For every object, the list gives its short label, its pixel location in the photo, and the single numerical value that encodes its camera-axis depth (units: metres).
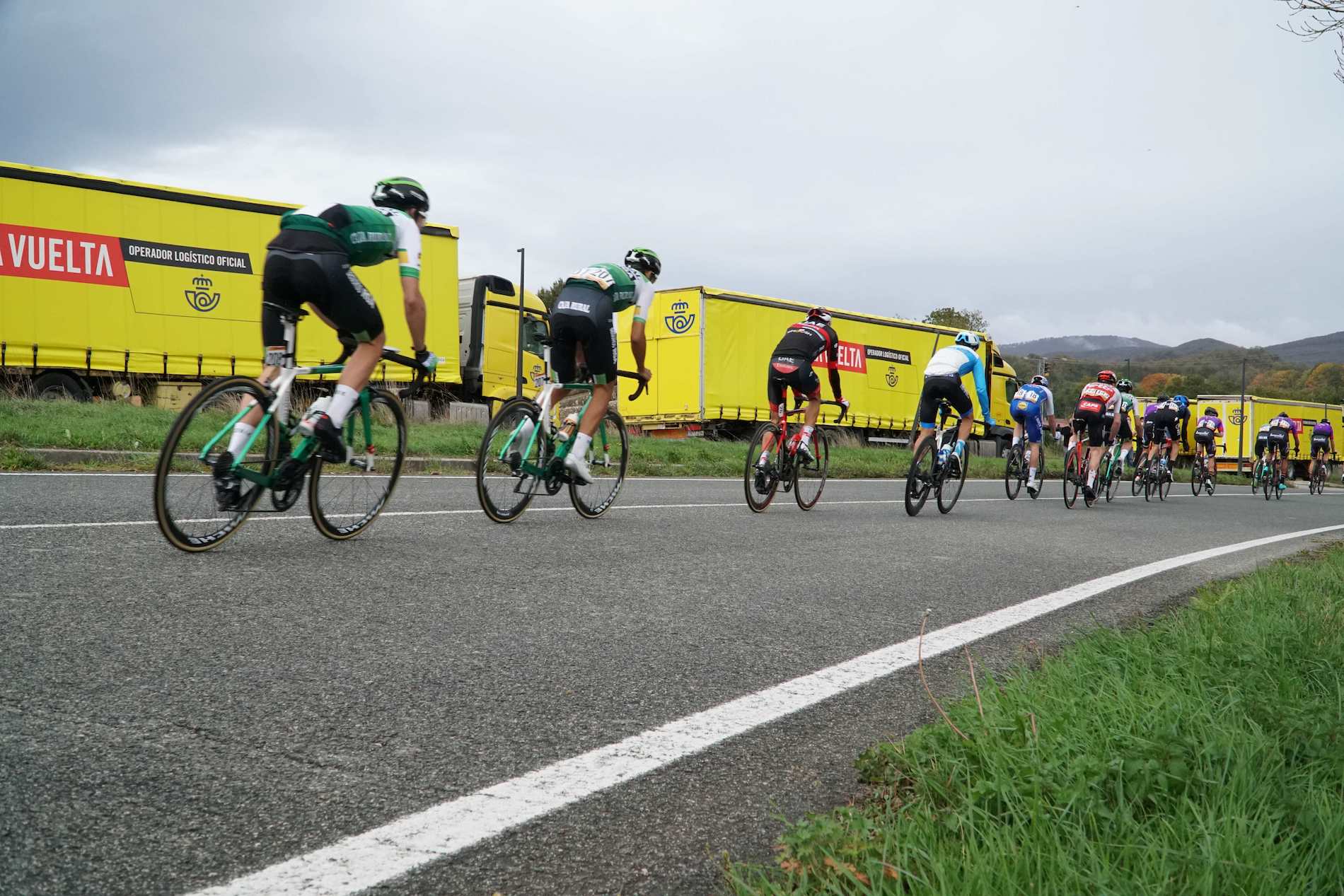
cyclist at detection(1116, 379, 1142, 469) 15.59
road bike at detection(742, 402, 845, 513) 9.69
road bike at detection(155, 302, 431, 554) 4.98
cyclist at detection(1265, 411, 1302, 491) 23.73
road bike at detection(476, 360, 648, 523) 7.11
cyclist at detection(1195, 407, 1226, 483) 22.61
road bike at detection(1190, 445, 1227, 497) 22.14
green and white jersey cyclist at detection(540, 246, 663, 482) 7.33
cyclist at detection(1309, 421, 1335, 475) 28.77
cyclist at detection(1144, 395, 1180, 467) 18.91
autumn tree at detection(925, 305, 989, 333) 82.00
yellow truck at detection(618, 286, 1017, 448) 24.38
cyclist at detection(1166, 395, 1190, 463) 19.61
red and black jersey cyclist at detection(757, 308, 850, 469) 10.16
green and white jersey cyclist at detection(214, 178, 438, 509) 5.27
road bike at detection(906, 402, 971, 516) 10.39
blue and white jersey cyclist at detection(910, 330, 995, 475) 10.93
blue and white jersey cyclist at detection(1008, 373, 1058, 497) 14.09
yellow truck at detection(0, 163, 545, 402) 17.03
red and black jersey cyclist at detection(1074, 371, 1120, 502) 14.20
